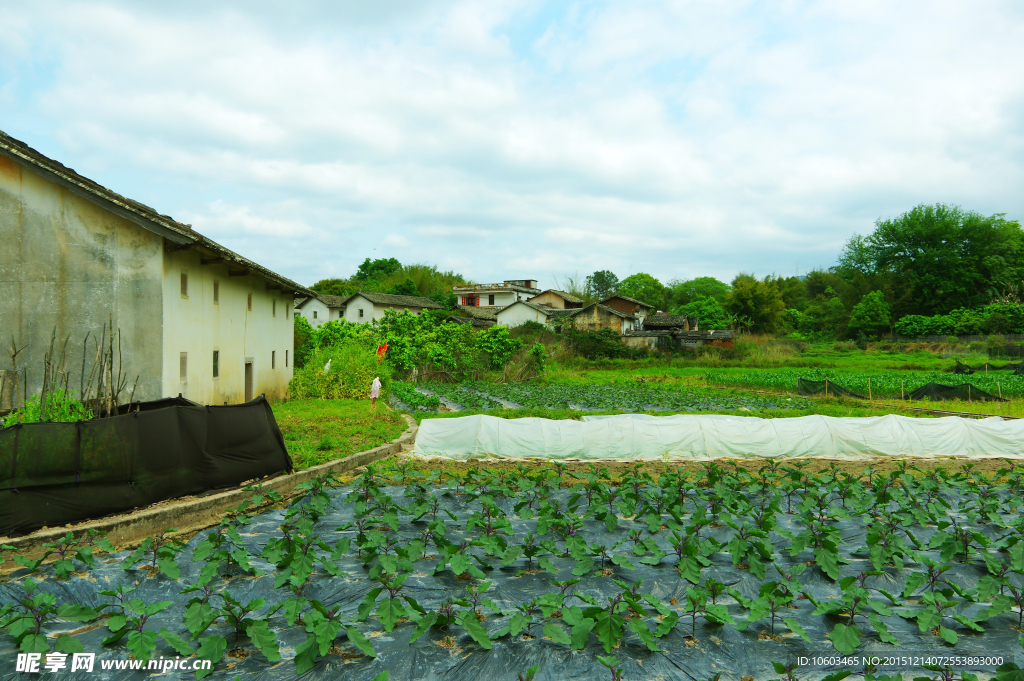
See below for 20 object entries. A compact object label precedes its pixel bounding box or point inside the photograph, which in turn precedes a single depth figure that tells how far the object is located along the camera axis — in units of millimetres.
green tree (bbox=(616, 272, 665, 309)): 83250
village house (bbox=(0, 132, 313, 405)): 11688
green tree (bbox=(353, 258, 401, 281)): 80625
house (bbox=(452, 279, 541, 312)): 68500
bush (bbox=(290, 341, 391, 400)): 21531
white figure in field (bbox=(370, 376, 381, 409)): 18969
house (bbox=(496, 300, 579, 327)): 52250
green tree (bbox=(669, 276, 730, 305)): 87062
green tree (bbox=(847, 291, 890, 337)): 53375
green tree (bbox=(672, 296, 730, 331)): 64500
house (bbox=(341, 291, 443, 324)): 54281
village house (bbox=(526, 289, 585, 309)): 63562
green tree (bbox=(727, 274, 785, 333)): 61969
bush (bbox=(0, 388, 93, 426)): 8281
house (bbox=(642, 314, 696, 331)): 54031
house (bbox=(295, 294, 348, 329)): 57188
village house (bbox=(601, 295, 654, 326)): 59812
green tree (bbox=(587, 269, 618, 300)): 89750
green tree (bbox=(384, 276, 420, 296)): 66188
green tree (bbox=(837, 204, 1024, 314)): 55438
